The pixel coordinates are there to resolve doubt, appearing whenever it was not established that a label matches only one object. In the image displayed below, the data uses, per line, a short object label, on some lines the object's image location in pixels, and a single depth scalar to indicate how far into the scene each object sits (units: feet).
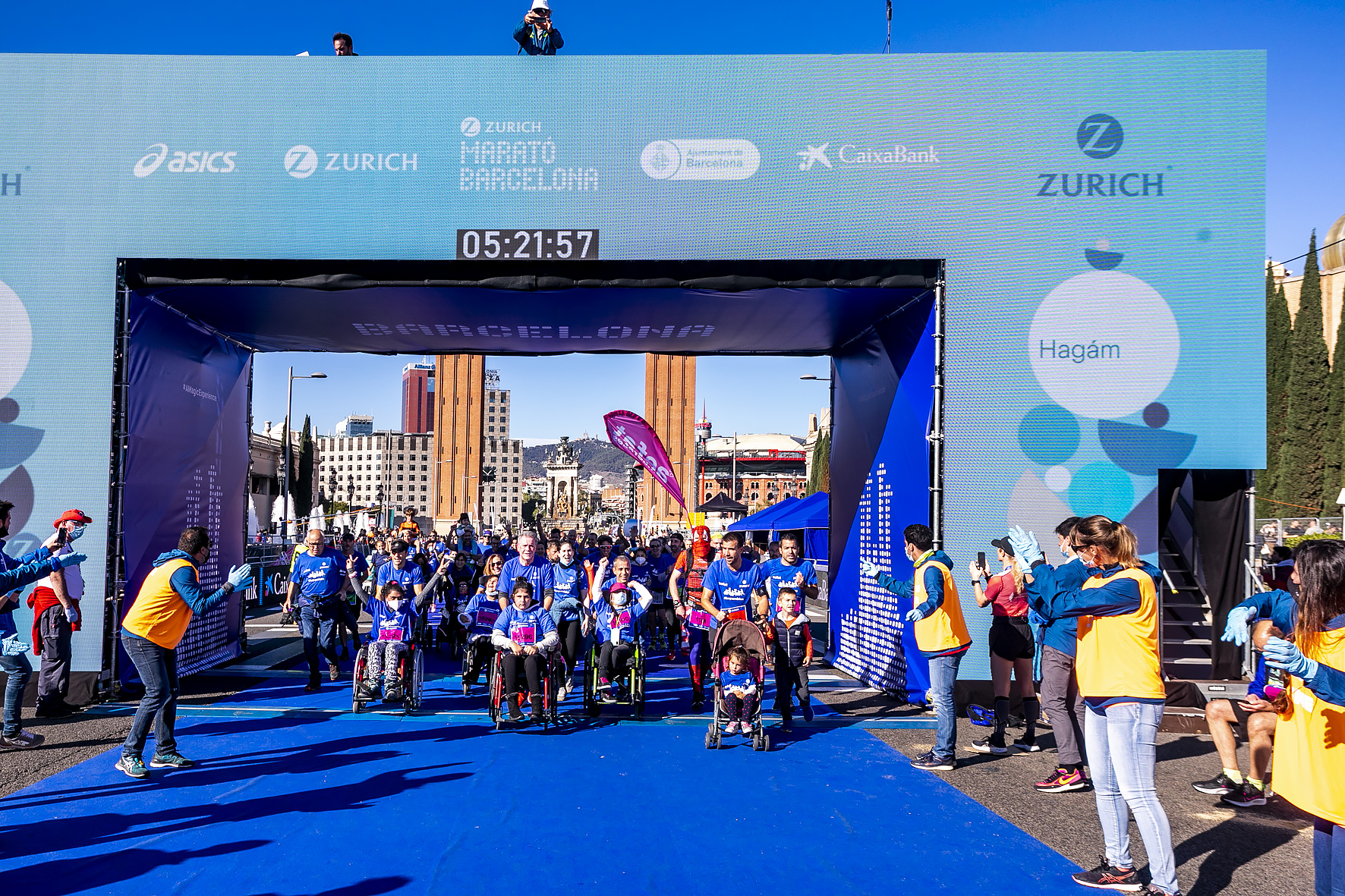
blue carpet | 14.79
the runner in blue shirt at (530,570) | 28.02
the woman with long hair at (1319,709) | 10.68
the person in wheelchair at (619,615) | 28.55
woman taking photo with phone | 24.14
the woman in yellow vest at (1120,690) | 13.48
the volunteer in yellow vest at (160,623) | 19.86
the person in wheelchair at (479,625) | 28.89
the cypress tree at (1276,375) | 109.91
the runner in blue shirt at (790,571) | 27.91
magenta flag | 54.34
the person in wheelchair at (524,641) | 25.96
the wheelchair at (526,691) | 25.90
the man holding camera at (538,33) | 29.71
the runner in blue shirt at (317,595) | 31.91
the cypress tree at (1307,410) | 104.12
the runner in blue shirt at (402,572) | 30.55
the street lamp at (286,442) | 69.92
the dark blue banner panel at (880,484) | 29.66
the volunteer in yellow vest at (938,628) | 21.68
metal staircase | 28.35
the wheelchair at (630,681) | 27.94
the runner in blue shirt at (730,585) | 26.81
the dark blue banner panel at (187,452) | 30.42
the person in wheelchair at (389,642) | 27.63
